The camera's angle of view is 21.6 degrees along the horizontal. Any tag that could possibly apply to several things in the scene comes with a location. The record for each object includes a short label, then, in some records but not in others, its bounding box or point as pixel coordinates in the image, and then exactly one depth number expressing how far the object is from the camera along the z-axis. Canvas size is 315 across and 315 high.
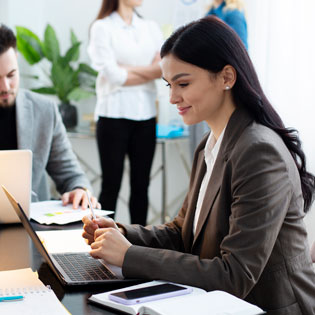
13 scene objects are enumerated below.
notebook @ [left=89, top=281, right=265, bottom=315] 1.55
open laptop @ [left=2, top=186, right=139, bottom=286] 1.78
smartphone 1.63
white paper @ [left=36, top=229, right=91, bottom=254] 2.05
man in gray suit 2.74
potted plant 4.79
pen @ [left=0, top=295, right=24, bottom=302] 1.68
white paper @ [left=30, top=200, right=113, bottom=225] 2.35
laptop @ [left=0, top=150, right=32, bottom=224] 2.27
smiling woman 1.80
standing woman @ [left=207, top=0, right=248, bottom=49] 3.66
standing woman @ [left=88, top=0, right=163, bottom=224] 3.87
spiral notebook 1.64
